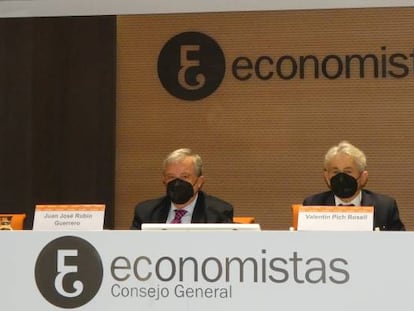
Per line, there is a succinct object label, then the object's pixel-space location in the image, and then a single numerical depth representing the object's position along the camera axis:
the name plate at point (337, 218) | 5.09
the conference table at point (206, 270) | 4.72
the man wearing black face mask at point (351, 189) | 6.90
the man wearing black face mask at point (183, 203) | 7.09
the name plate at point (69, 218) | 5.48
